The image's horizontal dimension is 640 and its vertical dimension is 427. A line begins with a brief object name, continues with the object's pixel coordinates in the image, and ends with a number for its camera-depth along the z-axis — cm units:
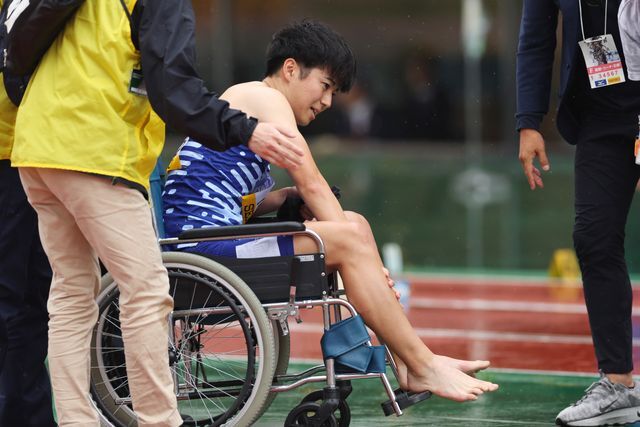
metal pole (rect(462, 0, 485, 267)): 2669
